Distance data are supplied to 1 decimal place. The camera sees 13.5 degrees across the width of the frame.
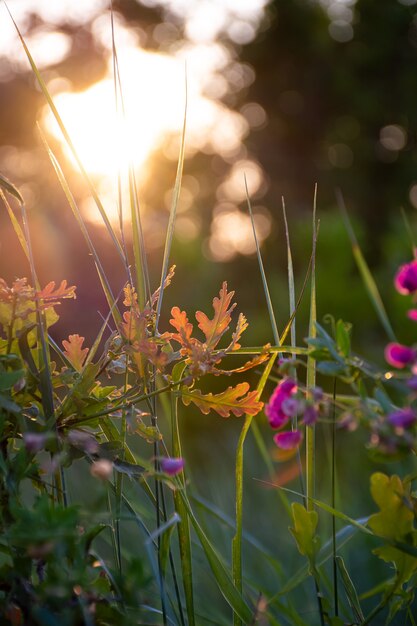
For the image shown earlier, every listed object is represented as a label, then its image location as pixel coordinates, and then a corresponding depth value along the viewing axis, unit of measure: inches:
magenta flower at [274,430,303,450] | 46.0
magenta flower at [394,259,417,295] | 48.1
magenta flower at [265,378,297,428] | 47.3
